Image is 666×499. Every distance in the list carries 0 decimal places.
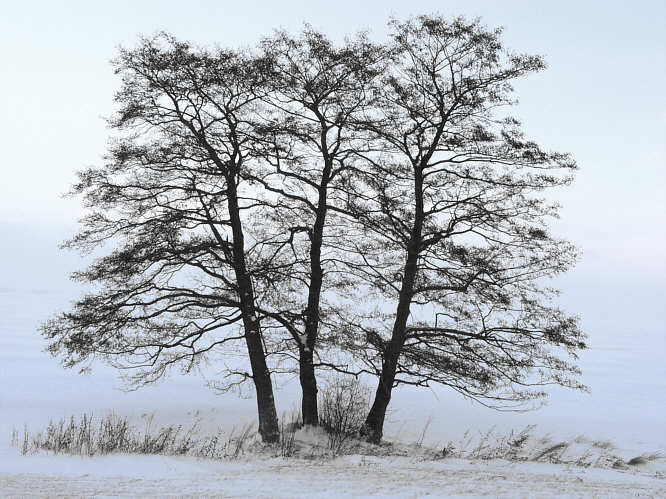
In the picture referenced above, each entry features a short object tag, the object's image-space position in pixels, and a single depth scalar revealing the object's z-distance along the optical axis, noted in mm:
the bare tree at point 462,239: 12867
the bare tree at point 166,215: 13023
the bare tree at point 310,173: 13516
